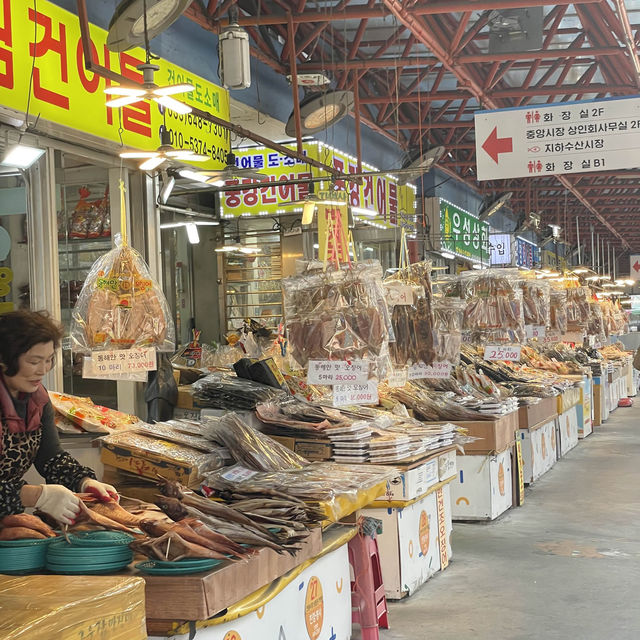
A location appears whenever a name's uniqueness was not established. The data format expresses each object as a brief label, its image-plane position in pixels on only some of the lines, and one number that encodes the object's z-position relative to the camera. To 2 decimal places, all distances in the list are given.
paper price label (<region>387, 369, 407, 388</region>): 6.28
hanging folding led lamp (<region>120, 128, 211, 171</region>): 5.63
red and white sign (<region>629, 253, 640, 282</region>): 39.56
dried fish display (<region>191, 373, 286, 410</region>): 5.65
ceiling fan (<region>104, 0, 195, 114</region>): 4.71
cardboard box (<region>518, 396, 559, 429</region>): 9.65
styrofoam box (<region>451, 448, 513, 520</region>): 7.93
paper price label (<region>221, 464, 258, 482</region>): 4.12
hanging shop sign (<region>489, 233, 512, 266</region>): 22.64
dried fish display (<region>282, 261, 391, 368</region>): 5.13
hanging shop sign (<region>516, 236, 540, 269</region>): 25.00
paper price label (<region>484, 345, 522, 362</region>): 8.26
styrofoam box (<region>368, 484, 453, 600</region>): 5.56
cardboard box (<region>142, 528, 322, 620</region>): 2.80
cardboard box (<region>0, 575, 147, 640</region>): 2.14
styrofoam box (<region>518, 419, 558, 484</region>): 9.92
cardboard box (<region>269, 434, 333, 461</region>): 5.43
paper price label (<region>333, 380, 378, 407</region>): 5.18
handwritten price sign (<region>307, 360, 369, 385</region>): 5.13
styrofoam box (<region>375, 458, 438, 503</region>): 5.56
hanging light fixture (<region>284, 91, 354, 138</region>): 9.44
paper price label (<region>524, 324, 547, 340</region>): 9.61
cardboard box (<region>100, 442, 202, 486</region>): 4.21
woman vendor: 3.17
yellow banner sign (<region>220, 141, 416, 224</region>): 11.36
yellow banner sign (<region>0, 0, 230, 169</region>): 5.57
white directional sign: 8.60
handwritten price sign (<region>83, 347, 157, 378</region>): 4.91
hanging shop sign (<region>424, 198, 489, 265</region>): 17.16
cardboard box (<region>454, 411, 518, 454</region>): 7.83
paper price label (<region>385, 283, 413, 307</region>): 6.25
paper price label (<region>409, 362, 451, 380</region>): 6.45
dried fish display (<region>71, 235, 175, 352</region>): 4.93
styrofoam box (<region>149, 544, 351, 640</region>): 3.22
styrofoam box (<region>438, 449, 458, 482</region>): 6.40
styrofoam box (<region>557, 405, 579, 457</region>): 12.25
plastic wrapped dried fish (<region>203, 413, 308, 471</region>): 4.48
